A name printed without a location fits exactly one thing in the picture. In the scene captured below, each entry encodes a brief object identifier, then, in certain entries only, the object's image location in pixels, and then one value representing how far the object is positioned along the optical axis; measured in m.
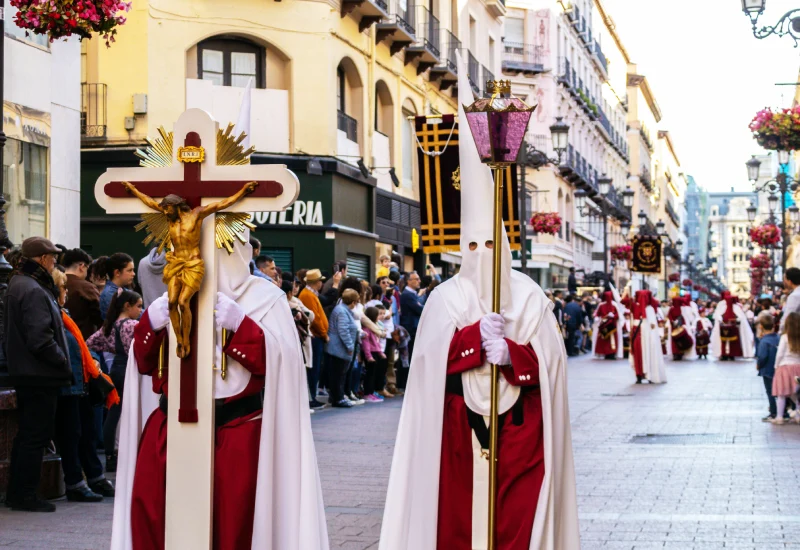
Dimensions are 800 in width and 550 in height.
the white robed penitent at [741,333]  36.75
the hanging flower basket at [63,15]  9.57
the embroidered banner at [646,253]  27.34
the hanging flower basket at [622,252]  50.52
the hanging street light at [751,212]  44.35
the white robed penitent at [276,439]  5.97
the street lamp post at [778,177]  27.66
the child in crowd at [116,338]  10.62
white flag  6.41
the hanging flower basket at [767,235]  40.91
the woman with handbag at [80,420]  9.72
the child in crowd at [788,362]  15.43
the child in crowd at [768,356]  16.78
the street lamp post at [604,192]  39.03
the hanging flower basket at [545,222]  36.75
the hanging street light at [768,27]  16.30
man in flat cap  9.31
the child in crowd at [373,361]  18.25
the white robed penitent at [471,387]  6.51
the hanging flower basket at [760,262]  65.72
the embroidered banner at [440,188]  7.59
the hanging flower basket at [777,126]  19.20
